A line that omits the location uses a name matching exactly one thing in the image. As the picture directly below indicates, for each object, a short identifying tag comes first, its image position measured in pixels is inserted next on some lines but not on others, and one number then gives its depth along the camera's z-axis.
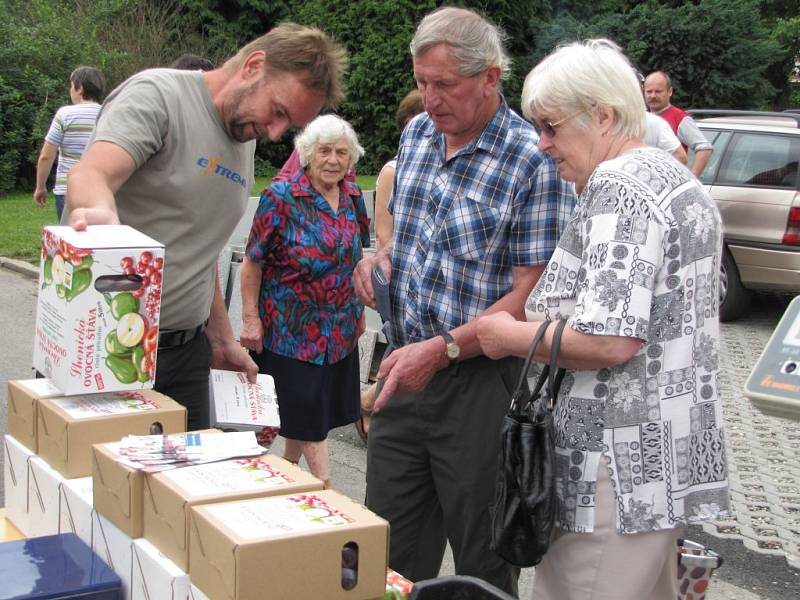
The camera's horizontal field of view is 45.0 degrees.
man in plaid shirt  2.63
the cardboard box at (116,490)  1.97
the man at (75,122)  9.22
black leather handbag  2.09
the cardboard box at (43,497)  2.34
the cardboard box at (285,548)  1.67
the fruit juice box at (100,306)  2.21
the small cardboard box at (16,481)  2.52
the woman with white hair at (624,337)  1.99
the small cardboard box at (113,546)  2.01
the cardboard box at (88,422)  2.26
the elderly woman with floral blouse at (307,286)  4.18
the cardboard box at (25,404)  2.46
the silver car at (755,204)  8.06
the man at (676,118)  8.31
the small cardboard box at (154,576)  1.82
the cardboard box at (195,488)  1.85
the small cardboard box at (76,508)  2.19
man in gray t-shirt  2.64
